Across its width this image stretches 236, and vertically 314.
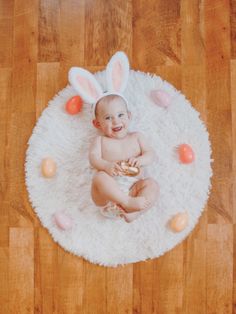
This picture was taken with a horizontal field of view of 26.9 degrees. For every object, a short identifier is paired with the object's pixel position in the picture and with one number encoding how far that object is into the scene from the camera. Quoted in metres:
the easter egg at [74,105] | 1.58
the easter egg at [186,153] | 1.53
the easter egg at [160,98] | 1.56
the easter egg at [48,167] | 1.57
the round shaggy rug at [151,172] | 1.55
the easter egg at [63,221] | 1.56
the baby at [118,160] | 1.42
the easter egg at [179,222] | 1.52
